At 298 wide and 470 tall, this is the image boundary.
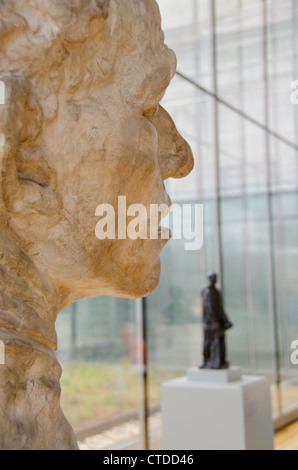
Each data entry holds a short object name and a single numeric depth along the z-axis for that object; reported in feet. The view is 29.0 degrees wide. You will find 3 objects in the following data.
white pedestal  14.93
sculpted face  3.68
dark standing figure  17.54
